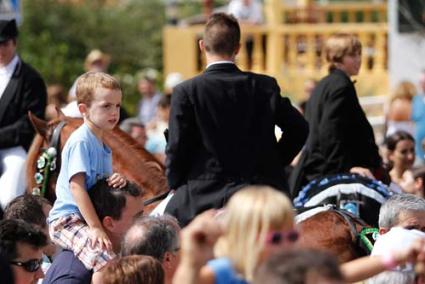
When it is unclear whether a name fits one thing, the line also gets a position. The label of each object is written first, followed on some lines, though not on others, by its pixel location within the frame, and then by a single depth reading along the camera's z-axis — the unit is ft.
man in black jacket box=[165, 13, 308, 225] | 42.55
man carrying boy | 41.24
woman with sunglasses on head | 27.65
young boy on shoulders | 41.38
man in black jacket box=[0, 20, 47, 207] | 59.13
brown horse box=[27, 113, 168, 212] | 52.23
